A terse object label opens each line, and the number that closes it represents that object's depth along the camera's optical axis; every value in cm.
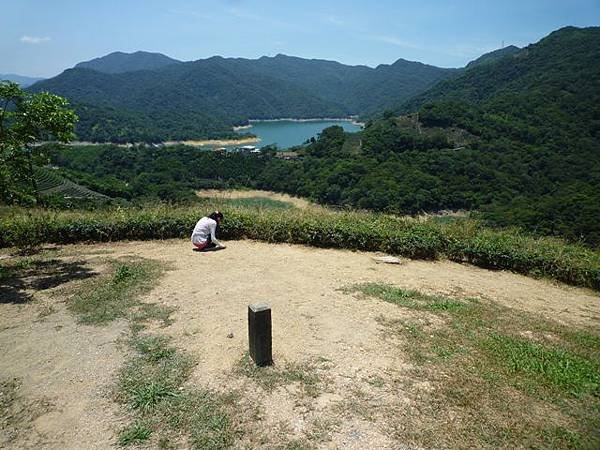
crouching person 797
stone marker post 401
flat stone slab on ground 778
